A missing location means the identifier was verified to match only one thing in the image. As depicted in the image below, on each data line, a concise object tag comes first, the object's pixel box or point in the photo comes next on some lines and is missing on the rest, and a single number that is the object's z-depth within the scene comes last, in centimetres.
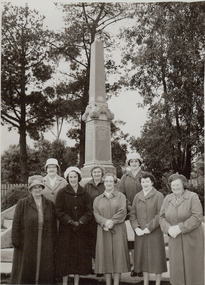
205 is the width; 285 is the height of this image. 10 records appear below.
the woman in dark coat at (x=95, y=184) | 560
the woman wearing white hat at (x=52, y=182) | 551
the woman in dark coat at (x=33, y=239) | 464
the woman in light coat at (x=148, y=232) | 492
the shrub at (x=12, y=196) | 1122
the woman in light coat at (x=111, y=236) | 493
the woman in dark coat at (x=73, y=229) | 491
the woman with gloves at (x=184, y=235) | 446
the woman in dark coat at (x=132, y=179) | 589
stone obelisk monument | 985
